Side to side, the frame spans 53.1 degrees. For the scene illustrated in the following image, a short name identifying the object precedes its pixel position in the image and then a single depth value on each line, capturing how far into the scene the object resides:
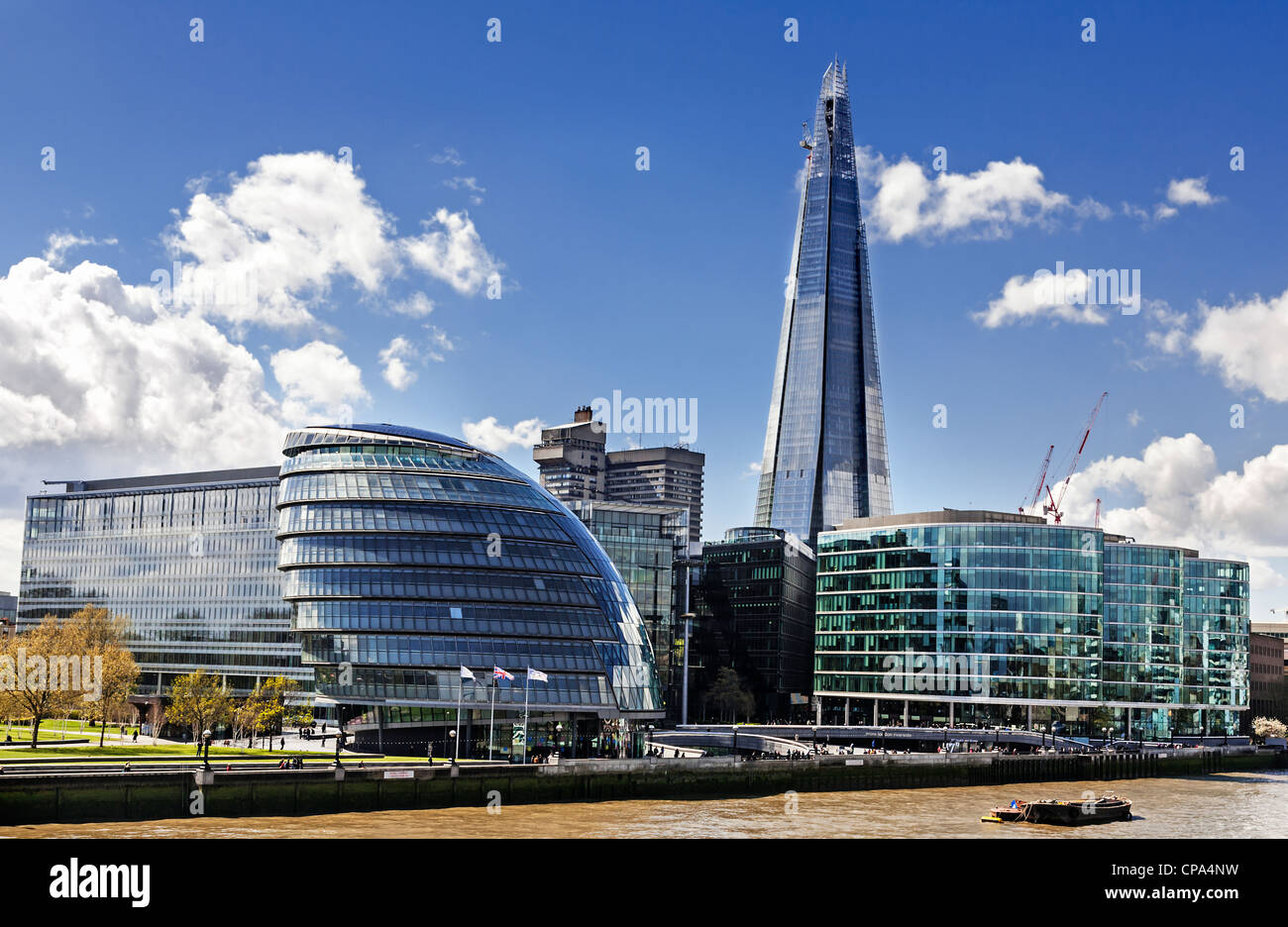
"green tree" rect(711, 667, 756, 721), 165.62
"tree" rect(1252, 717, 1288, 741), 180.62
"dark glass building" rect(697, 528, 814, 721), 187.50
